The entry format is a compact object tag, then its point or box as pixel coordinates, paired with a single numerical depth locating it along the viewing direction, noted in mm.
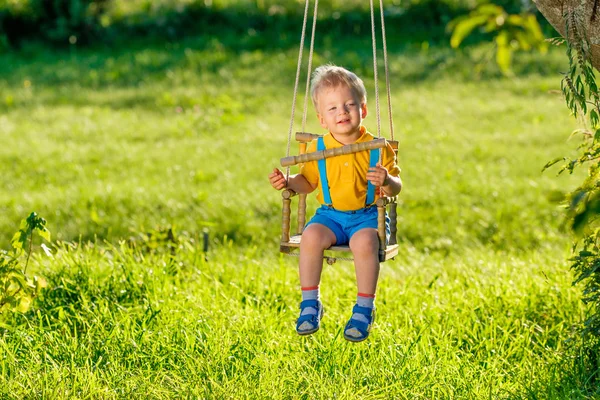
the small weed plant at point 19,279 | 9272
